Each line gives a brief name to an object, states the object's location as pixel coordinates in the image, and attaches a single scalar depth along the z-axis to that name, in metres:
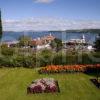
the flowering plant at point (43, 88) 7.94
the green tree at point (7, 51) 14.24
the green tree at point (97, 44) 16.69
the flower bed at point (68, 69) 11.11
